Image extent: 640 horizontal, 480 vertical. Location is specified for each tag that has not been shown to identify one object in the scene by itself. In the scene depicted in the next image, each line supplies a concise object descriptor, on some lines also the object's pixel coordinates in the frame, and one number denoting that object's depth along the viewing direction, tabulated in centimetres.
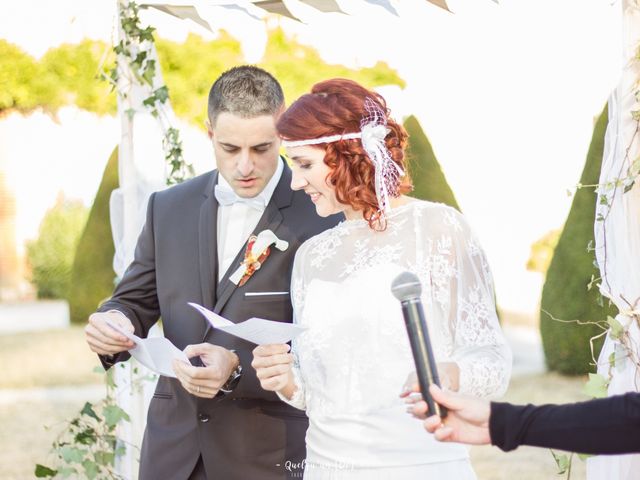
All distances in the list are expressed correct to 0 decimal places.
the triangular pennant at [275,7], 422
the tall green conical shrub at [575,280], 1034
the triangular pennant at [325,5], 408
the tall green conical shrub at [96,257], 1301
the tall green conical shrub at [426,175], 1091
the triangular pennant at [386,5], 397
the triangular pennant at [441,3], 377
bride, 250
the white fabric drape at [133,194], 465
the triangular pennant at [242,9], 428
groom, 310
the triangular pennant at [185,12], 446
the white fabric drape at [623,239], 325
